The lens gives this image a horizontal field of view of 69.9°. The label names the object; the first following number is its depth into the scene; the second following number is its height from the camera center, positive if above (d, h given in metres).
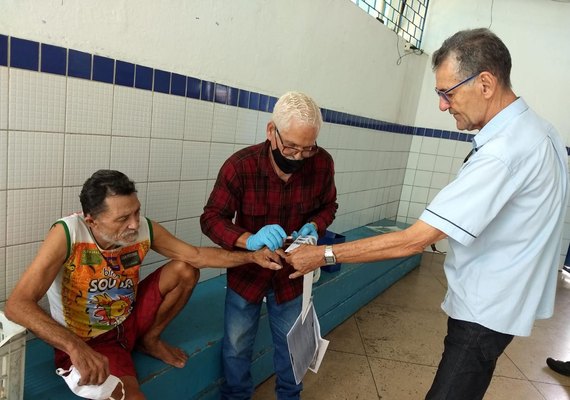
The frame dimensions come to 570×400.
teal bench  1.59 -1.06
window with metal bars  4.32 +1.54
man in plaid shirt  1.65 -0.37
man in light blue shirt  1.32 -0.19
